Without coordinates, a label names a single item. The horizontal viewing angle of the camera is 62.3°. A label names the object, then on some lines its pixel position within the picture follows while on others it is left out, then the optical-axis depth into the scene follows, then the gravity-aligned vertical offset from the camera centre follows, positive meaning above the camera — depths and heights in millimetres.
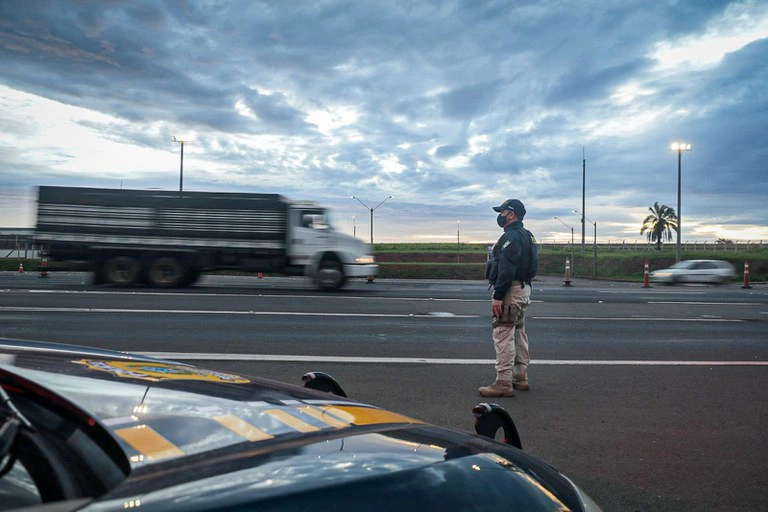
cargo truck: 19750 +694
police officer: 5938 -215
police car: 1209 -438
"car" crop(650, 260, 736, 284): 31516 -350
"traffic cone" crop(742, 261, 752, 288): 27128 -565
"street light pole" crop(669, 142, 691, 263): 36594 +5682
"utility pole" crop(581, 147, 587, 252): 43812 +5209
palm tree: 90938 +6378
